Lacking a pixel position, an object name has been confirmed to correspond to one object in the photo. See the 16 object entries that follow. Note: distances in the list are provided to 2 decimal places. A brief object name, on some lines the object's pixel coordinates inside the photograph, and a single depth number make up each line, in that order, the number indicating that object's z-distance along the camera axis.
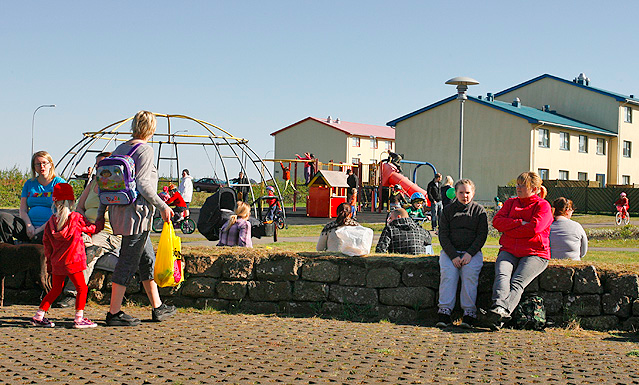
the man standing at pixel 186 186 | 20.42
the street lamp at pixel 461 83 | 17.88
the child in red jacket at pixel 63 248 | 6.48
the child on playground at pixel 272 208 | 17.97
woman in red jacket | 6.59
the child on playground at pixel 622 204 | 25.15
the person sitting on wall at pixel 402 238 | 8.34
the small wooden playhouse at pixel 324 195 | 26.95
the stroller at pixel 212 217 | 13.05
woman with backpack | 6.34
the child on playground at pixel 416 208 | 18.83
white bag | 7.39
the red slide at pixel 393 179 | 29.40
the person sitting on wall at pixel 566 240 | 8.02
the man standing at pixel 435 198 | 20.31
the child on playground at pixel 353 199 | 22.91
